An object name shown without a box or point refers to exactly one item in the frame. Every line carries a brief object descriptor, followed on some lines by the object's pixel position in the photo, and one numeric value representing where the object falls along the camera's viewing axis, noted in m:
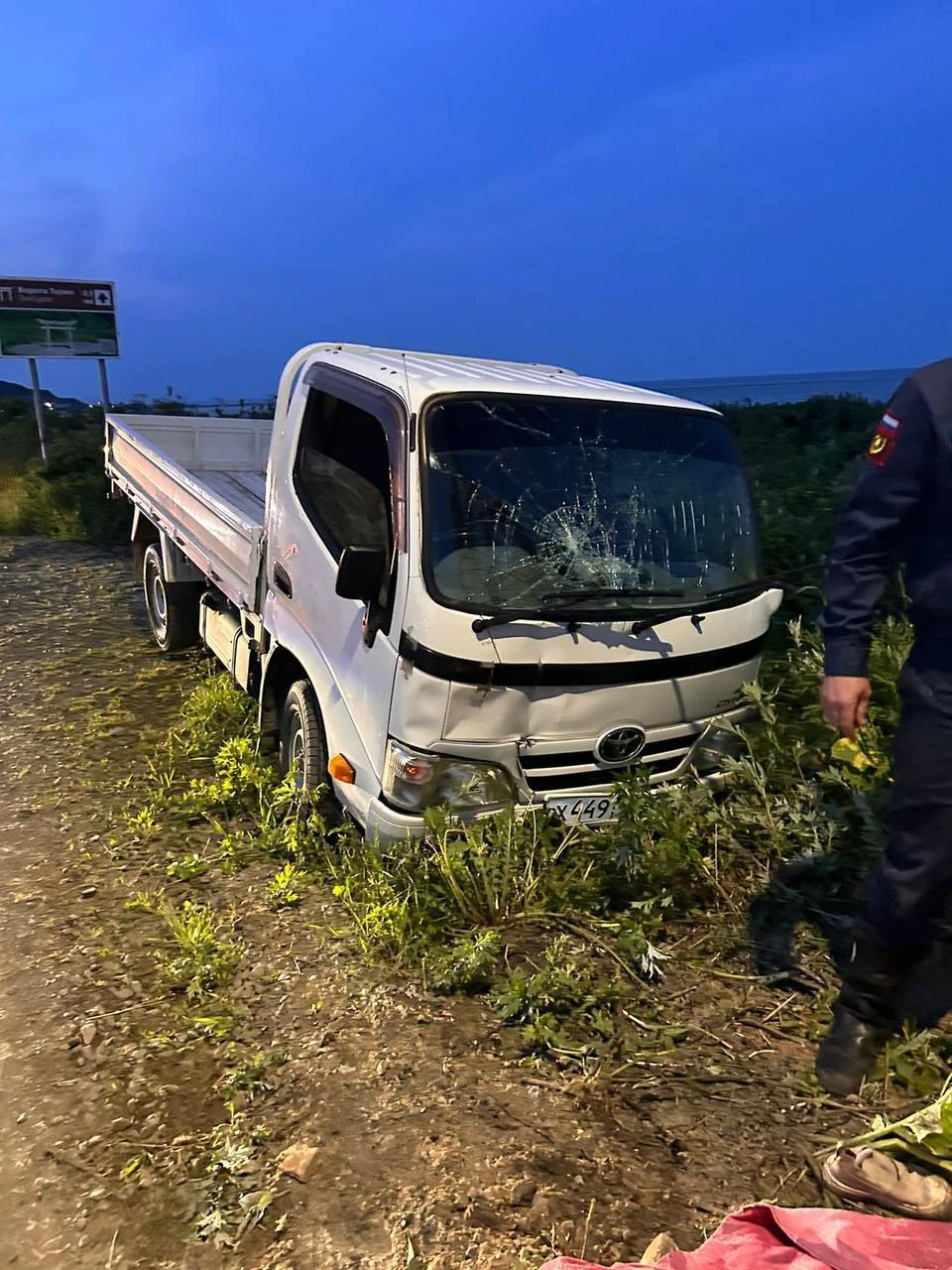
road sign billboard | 18.14
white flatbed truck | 3.34
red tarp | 1.88
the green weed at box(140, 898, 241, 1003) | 3.30
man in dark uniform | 2.21
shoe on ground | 2.17
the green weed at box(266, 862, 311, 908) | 3.75
